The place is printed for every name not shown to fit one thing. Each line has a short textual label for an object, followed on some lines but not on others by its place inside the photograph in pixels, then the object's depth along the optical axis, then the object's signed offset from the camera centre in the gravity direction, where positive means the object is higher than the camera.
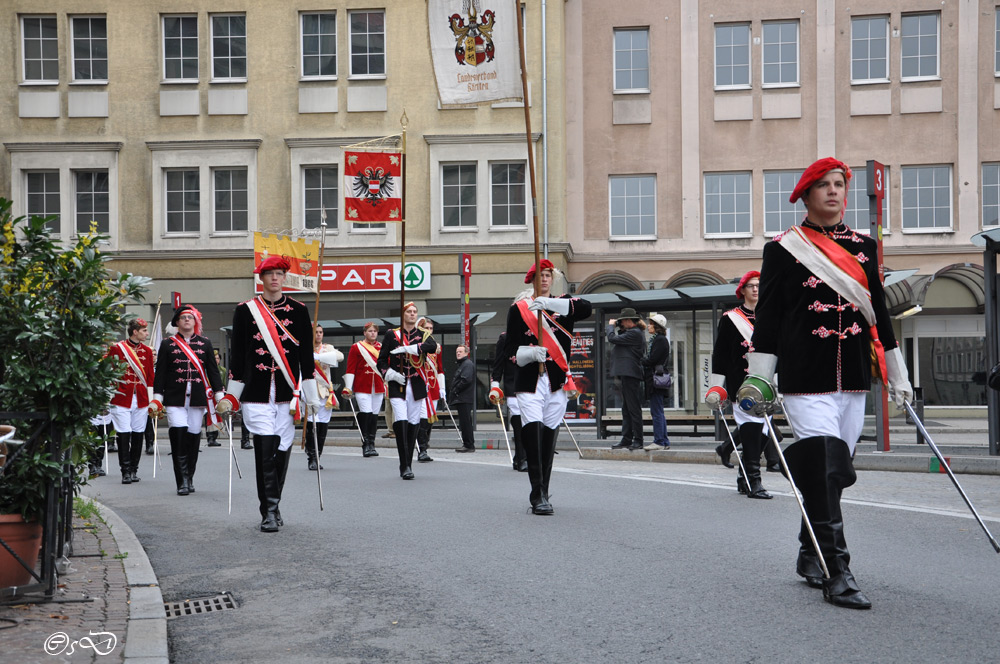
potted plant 5.75 -0.12
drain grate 6.03 -1.45
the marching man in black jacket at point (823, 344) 5.66 -0.16
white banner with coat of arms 12.06 +2.64
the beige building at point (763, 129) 30.44 +4.66
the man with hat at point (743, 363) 10.43 -0.45
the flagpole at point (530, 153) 9.27 +1.49
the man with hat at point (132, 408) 14.54 -1.07
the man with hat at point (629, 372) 16.58 -0.80
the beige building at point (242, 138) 30.95 +4.65
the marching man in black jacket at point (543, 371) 9.17 -0.43
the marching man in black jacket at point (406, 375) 13.44 -0.66
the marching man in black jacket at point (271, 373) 8.88 -0.40
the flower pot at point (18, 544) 5.61 -1.05
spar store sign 31.14 +1.03
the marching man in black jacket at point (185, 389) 12.40 -0.72
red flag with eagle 24.11 +2.64
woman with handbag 16.34 -0.83
